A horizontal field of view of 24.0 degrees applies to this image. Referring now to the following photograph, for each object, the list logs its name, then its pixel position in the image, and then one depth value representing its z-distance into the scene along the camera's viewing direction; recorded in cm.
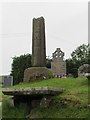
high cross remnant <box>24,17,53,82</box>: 1003
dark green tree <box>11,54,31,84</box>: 2626
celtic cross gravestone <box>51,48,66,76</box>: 1800
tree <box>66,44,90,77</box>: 3263
